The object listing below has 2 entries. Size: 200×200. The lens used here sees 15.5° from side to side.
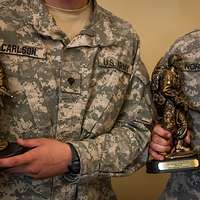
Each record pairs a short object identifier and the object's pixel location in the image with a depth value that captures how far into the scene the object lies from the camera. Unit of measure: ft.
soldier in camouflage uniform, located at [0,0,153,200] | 5.40
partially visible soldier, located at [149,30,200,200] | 6.07
